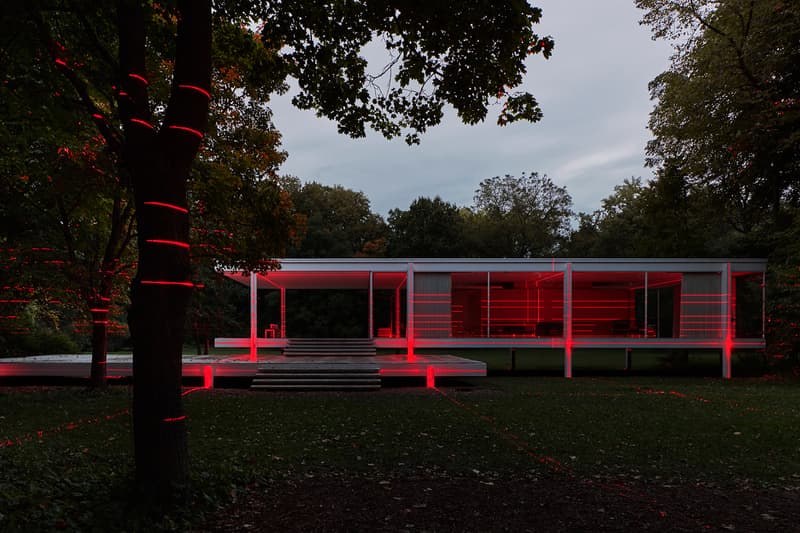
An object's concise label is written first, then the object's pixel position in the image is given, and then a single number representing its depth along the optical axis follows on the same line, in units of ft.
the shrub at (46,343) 64.44
